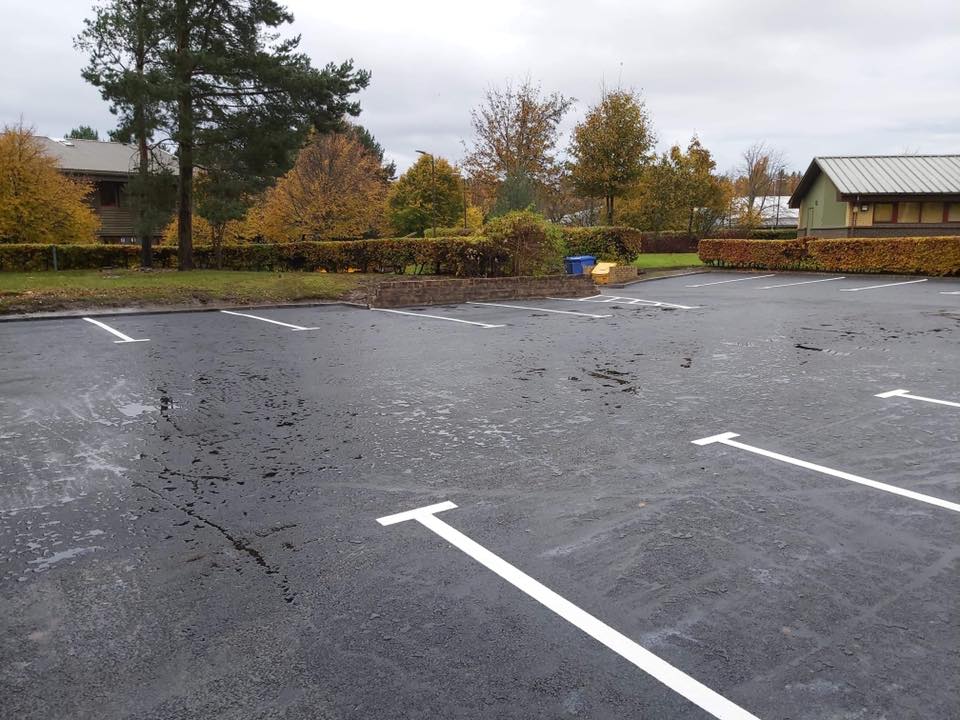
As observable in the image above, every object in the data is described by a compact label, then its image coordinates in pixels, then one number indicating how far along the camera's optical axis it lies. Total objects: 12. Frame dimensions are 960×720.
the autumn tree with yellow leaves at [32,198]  26.70
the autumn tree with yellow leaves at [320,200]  38.41
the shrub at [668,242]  46.34
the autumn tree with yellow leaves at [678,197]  44.44
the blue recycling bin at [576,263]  23.73
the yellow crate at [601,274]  23.98
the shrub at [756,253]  29.09
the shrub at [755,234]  45.56
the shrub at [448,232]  30.14
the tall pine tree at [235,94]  21.64
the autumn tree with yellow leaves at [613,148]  32.12
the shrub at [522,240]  20.38
